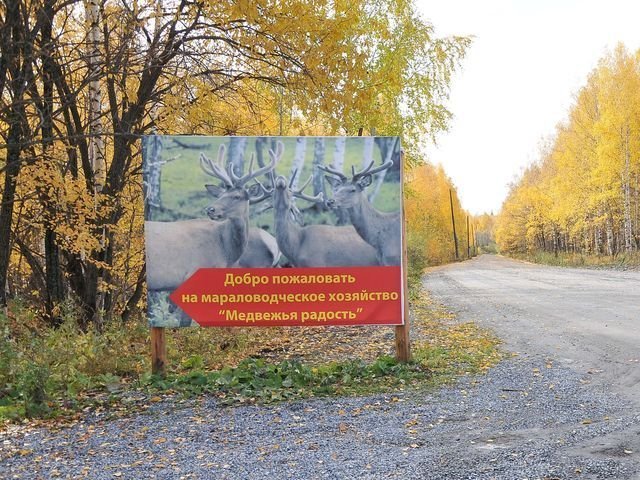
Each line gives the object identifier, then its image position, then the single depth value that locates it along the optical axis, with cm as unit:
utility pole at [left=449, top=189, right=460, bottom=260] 7319
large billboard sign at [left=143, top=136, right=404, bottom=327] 694
